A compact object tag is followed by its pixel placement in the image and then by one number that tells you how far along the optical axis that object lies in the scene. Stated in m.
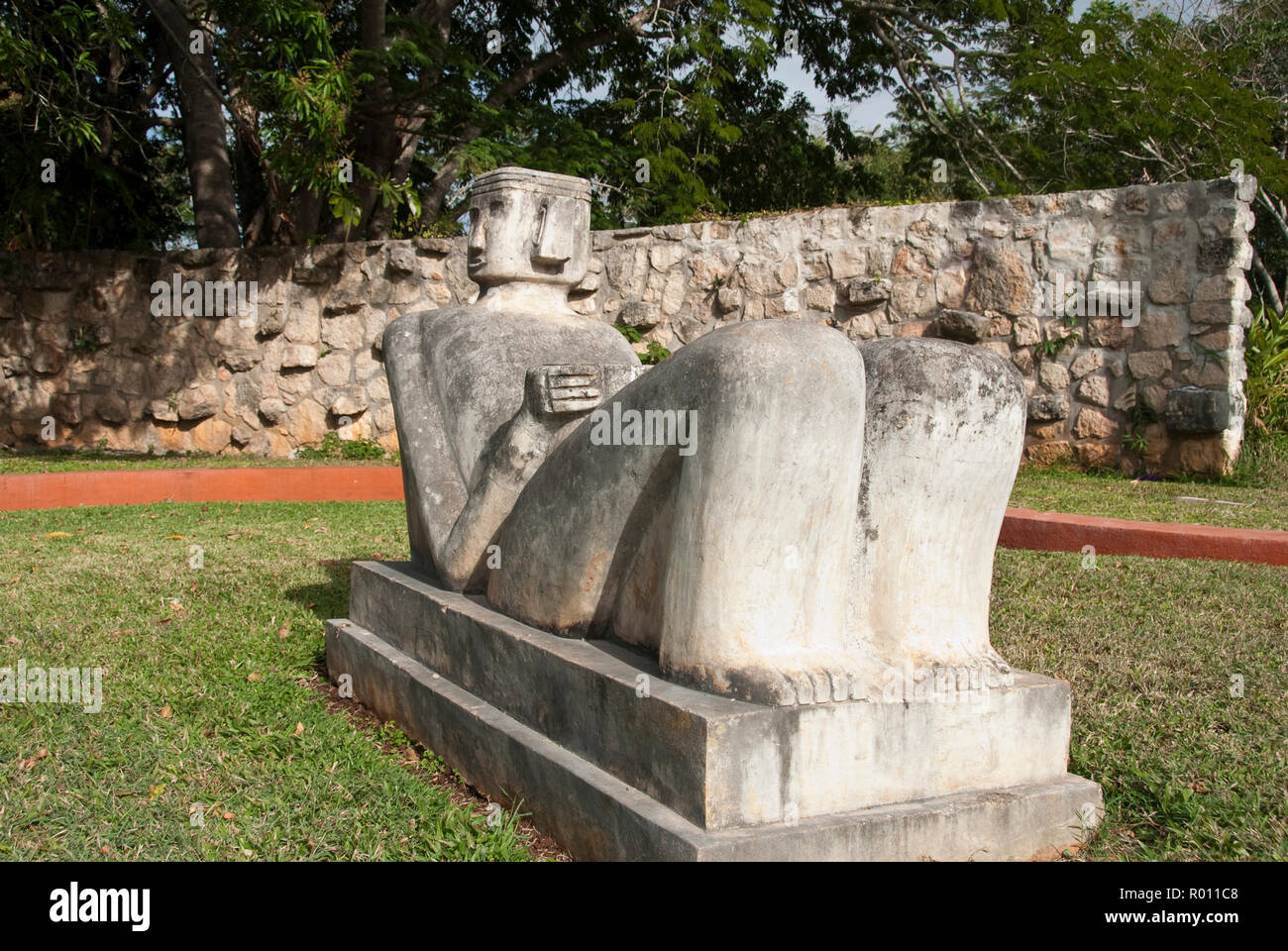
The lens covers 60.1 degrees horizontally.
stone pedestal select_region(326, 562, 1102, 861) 2.04
